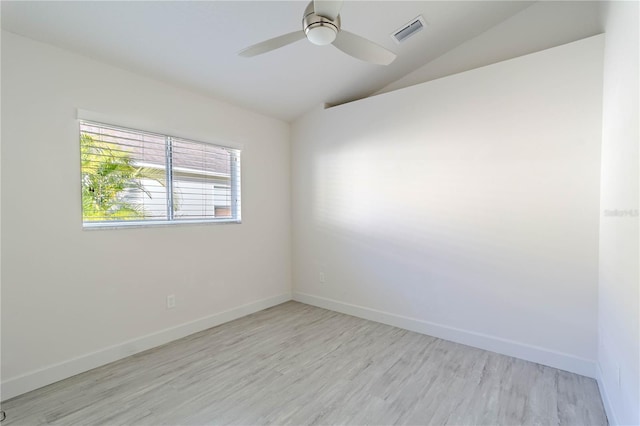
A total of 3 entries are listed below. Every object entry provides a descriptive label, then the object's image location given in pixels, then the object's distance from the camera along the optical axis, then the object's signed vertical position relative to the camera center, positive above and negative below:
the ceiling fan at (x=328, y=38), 1.49 +0.96
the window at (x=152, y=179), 2.42 +0.28
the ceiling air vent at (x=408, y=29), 2.61 +1.60
